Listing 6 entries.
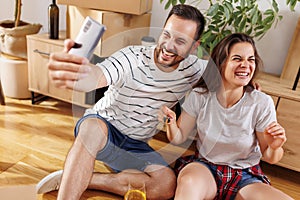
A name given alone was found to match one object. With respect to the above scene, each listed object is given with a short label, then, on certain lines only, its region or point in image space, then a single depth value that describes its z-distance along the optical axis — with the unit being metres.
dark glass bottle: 1.64
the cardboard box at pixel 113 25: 1.03
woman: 1.02
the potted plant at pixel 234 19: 1.27
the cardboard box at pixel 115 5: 1.39
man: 0.96
